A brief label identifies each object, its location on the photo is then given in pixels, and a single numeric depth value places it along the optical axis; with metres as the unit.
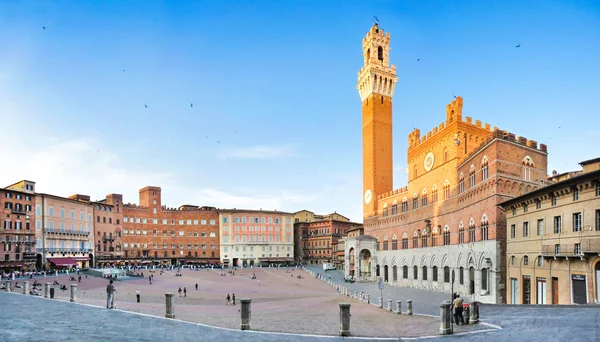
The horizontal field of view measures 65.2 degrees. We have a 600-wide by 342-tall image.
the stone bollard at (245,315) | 17.73
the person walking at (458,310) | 18.83
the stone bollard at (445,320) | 17.16
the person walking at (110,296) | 22.55
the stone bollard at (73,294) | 27.34
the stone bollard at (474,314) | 18.97
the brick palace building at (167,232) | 95.31
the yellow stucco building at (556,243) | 24.62
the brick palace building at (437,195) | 36.28
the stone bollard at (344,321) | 17.14
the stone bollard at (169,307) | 21.28
